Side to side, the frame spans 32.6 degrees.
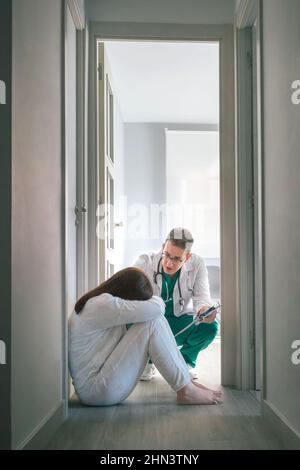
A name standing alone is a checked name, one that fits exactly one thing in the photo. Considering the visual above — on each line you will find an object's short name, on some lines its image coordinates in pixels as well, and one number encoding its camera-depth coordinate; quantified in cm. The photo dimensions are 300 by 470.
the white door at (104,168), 336
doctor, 321
